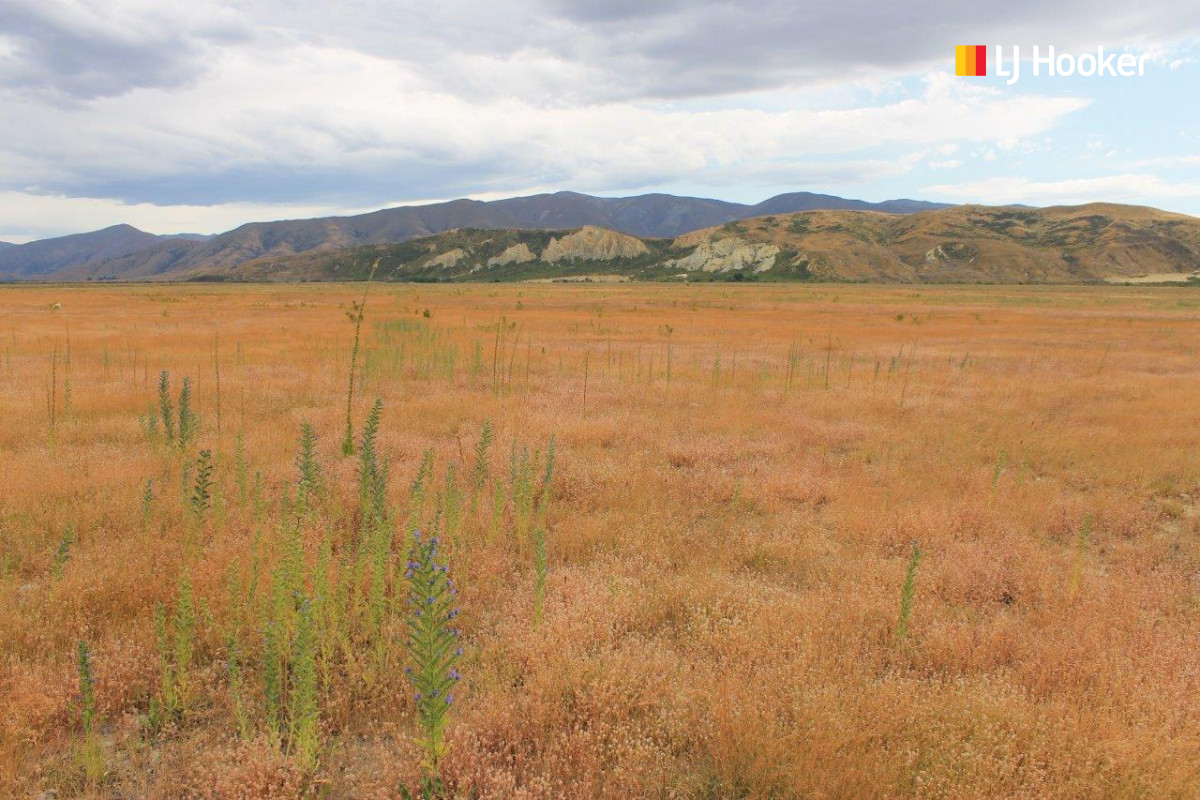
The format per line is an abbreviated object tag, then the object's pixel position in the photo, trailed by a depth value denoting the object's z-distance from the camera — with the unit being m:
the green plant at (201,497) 5.27
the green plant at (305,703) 3.07
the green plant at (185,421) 7.47
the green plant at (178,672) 3.47
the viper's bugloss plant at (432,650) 2.81
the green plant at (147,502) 5.68
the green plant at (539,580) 4.25
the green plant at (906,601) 4.20
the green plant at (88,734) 2.99
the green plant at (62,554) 4.44
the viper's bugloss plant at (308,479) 5.18
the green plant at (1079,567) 4.98
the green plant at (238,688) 3.19
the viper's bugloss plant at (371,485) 5.35
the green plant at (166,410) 7.83
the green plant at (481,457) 6.27
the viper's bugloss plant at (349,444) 5.32
